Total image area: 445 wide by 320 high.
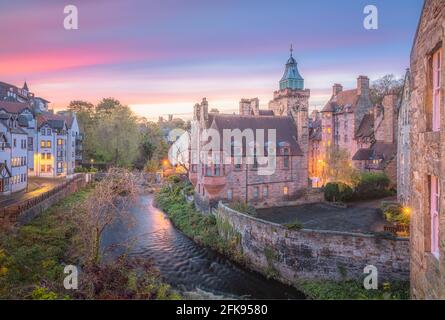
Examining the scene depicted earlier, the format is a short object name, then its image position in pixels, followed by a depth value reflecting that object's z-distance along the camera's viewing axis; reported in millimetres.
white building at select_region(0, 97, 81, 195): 37250
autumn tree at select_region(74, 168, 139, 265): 15977
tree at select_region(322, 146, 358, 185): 35281
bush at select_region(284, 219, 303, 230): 19438
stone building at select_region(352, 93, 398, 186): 37062
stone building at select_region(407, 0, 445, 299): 6559
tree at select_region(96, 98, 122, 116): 86625
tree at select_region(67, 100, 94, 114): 84875
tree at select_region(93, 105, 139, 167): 63688
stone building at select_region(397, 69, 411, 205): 26812
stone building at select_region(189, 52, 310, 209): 31641
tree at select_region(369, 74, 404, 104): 53938
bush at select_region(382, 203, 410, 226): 21922
